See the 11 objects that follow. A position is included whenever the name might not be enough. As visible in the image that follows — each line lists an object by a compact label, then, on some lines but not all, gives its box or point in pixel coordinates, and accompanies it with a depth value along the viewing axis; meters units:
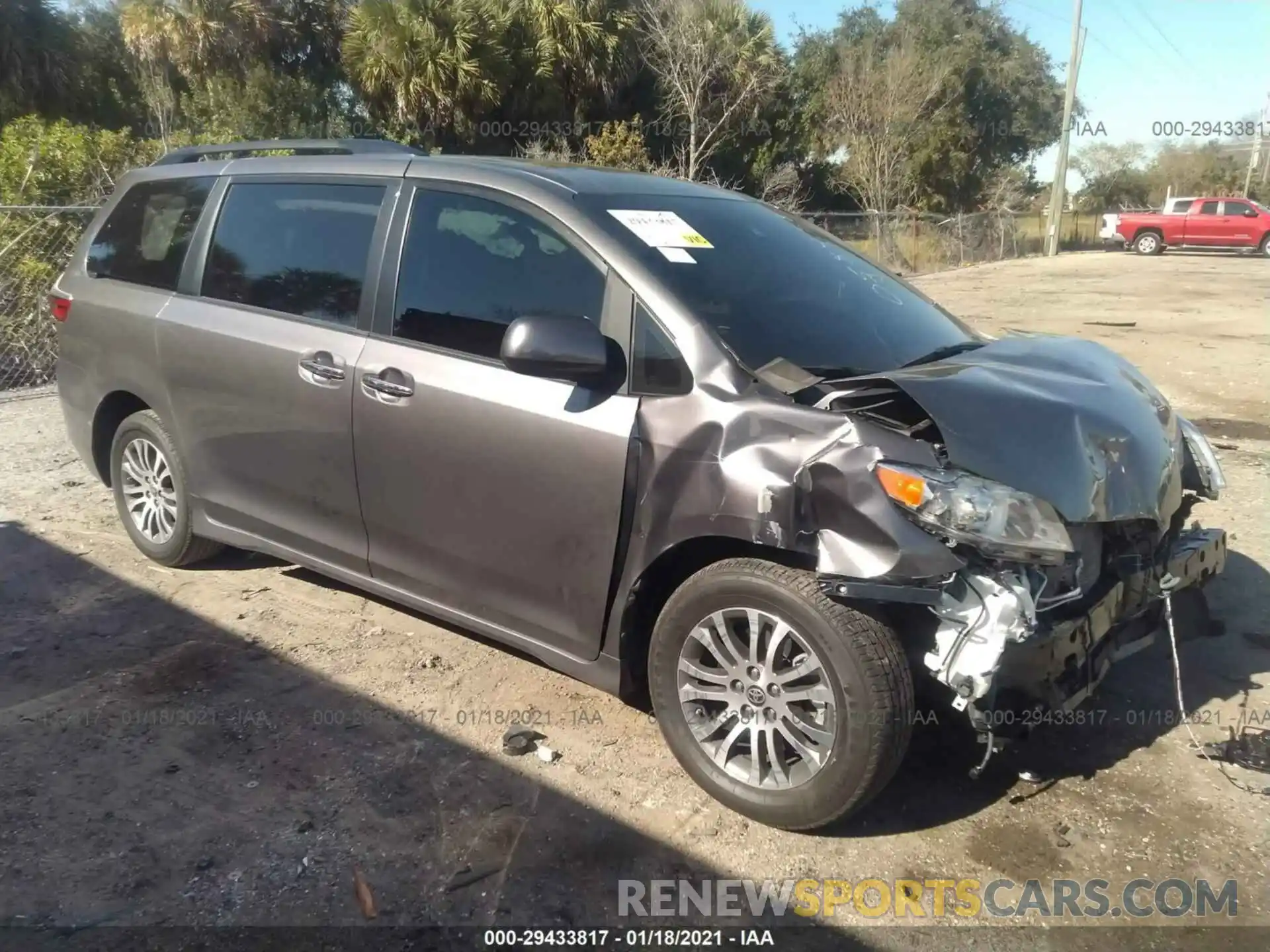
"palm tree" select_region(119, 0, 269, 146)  21.39
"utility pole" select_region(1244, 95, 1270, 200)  51.57
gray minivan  2.84
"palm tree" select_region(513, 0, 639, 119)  19.64
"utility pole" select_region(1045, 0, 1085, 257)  32.22
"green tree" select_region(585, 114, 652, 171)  18.27
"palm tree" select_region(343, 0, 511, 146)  18.83
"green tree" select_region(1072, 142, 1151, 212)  53.12
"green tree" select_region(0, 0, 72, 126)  20.16
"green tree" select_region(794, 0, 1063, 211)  30.34
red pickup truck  32.19
